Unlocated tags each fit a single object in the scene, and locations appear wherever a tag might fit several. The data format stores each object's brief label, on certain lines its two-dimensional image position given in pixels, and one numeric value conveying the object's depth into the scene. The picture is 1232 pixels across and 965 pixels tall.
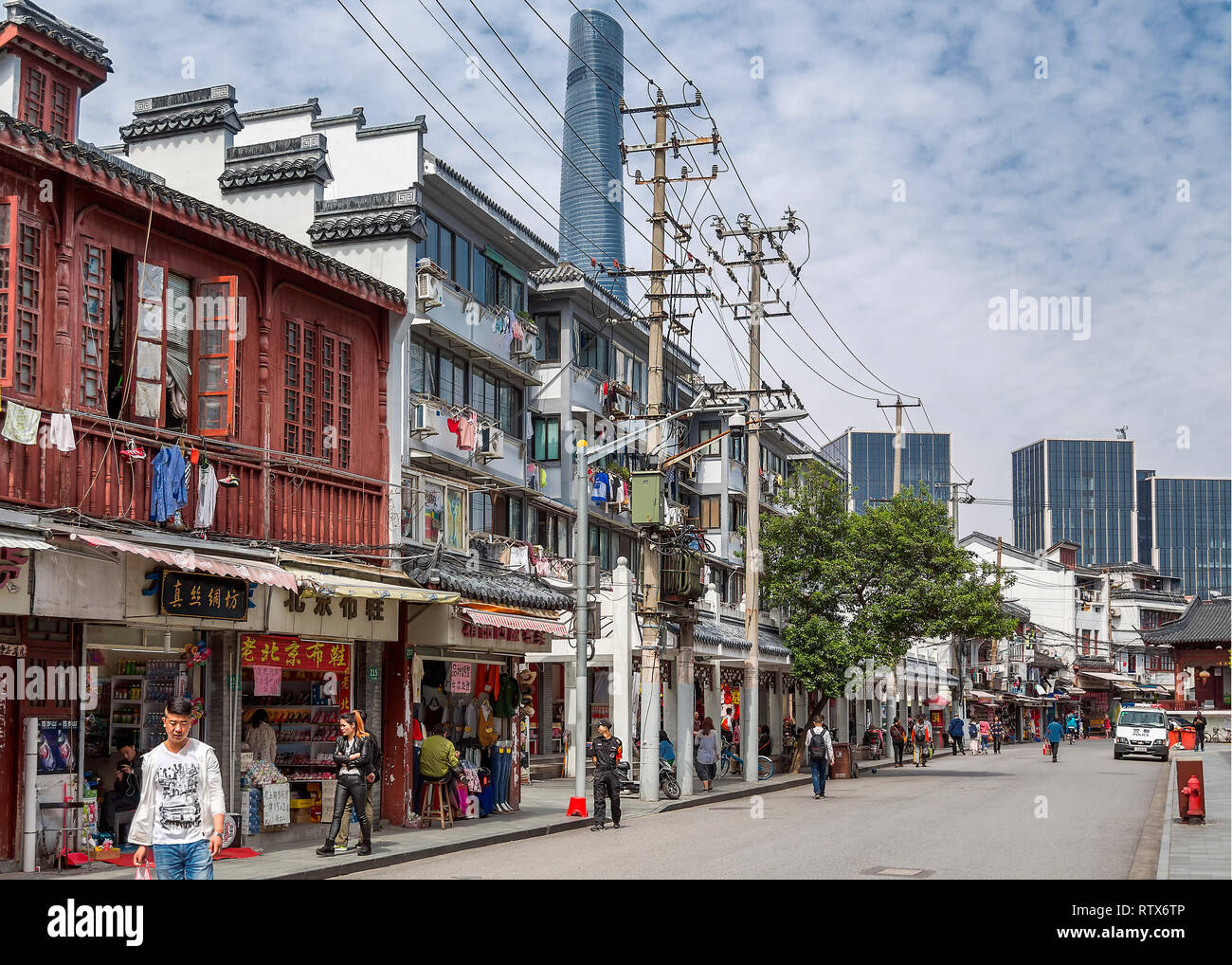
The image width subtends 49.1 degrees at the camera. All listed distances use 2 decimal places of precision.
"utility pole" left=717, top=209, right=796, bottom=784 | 34.62
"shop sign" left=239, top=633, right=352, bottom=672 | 18.33
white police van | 53.53
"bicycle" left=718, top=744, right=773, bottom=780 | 37.59
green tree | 41.50
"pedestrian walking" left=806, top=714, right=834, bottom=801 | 30.67
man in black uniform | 22.52
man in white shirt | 9.87
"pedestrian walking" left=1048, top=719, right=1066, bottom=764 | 52.53
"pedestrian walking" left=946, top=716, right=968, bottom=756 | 58.50
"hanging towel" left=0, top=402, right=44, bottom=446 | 14.00
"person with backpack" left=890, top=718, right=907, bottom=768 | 48.91
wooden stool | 21.64
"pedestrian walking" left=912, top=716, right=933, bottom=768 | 49.81
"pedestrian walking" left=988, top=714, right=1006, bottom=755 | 65.00
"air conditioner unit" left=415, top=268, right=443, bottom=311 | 28.36
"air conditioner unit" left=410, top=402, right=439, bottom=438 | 30.69
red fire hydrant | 21.69
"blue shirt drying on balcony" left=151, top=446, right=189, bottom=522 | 15.96
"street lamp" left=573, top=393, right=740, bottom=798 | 24.20
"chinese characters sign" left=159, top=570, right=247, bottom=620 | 15.91
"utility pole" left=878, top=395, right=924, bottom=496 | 56.73
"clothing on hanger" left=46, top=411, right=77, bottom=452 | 14.66
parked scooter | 28.14
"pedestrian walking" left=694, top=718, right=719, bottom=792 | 32.94
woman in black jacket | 17.39
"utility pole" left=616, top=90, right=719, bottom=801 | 27.84
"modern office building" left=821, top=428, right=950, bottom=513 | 44.41
